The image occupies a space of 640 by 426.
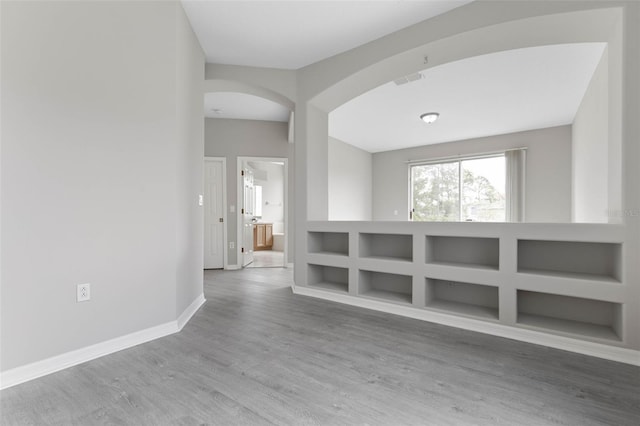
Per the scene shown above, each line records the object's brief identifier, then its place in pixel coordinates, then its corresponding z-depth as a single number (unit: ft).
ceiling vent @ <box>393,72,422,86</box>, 11.71
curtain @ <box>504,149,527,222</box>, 20.17
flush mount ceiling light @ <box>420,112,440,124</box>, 16.28
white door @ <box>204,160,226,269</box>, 17.71
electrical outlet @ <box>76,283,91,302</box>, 6.46
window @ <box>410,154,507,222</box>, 21.50
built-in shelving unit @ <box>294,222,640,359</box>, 6.90
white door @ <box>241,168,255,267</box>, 18.37
